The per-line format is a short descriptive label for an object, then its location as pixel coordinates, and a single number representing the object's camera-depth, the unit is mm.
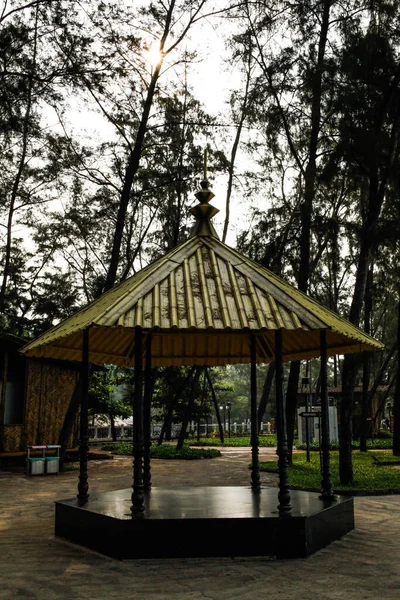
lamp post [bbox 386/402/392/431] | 43200
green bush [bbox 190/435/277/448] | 27644
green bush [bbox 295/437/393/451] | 24266
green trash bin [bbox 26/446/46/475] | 14453
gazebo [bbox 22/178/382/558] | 5668
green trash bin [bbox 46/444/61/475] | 14748
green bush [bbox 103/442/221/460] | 19875
